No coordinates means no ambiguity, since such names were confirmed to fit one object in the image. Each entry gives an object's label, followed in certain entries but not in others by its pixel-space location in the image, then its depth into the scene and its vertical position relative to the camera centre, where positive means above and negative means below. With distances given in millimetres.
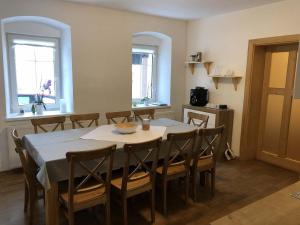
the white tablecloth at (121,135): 2564 -630
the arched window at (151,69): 4840 +198
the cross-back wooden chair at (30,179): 2123 -938
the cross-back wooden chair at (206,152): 2682 -833
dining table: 1961 -651
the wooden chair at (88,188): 1834 -919
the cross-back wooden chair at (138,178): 2064 -927
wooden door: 3654 -481
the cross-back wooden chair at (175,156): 2422 -840
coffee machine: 4551 -303
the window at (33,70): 3645 +100
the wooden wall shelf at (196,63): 4555 +296
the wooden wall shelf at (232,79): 4059 +25
